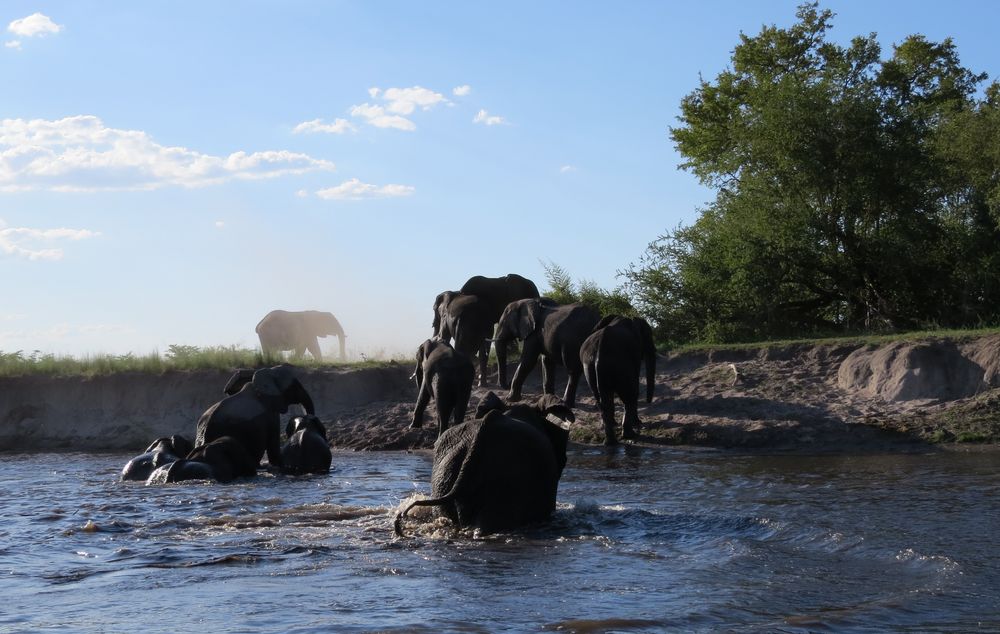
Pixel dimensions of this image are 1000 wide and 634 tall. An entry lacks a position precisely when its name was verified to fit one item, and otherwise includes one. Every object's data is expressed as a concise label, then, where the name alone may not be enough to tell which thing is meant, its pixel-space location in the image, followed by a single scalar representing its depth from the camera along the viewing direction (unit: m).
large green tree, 25.00
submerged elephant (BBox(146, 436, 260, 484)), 14.37
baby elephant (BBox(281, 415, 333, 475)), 15.97
